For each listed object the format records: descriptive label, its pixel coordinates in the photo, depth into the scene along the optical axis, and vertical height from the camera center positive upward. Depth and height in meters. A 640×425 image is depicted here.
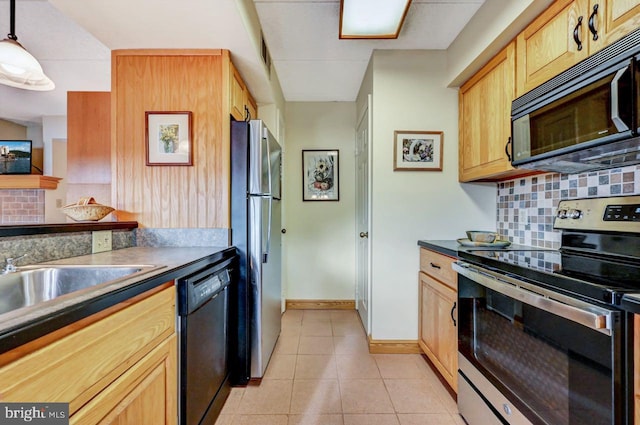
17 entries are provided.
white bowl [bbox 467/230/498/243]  1.91 -0.14
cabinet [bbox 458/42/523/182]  1.76 +0.63
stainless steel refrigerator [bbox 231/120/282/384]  1.90 -0.14
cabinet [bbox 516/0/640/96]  1.11 +0.78
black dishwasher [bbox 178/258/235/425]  1.22 -0.61
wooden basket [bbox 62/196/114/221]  1.67 +0.02
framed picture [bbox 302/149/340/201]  3.39 +0.45
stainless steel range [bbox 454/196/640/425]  0.82 -0.38
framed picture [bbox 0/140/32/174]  3.84 +0.76
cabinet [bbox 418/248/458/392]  1.74 -0.64
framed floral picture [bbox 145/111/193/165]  1.91 +0.49
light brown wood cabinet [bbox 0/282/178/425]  0.60 -0.38
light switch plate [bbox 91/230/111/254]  1.58 -0.14
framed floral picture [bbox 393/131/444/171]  2.32 +0.49
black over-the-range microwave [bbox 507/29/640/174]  0.99 +0.39
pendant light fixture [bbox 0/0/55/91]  1.72 +0.91
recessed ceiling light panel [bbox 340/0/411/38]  1.72 +1.22
